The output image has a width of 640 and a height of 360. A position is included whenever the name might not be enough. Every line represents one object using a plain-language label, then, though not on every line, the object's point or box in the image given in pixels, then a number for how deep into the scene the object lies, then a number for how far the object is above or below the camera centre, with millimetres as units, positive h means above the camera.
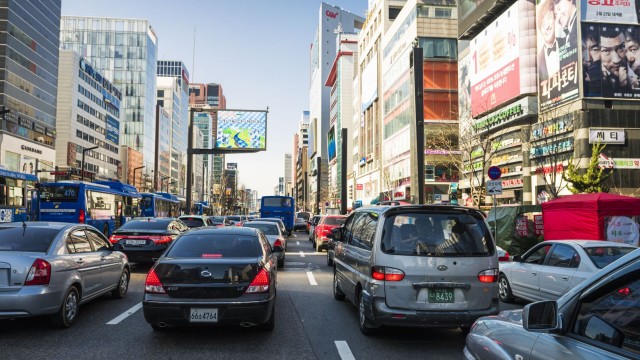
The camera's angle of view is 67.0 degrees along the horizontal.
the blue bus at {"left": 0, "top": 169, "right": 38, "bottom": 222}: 18844 +457
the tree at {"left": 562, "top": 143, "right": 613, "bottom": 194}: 30578 +1847
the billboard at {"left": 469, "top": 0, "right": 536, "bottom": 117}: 40094 +13137
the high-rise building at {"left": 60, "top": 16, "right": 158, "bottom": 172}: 122188 +38613
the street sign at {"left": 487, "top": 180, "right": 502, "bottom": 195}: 14961 +615
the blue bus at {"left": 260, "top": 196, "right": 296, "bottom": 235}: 38250 -152
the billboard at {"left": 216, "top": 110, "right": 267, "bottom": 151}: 36625 +5828
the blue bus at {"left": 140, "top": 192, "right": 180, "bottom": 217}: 35469 +65
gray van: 5941 -785
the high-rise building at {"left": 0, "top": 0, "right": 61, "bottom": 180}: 63969 +17576
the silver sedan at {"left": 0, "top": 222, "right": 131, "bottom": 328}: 6090 -890
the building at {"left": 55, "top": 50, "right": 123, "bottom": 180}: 89938 +17259
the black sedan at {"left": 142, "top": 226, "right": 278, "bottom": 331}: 5844 -1059
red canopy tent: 14875 -162
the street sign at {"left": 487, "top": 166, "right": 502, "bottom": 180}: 15973 +1117
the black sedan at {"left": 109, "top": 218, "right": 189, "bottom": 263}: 12867 -929
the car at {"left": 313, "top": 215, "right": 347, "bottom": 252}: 20453 -804
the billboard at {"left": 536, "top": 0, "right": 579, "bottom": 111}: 35688 +11835
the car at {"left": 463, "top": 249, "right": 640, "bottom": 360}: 2064 -535
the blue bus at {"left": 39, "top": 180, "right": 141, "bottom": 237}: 23016 +123
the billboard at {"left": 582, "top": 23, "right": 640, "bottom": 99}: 35062 +10726
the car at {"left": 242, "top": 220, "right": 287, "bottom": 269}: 14969 -871
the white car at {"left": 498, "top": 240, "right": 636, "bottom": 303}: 7785 -1040
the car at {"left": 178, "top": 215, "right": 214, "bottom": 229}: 20964 -642
